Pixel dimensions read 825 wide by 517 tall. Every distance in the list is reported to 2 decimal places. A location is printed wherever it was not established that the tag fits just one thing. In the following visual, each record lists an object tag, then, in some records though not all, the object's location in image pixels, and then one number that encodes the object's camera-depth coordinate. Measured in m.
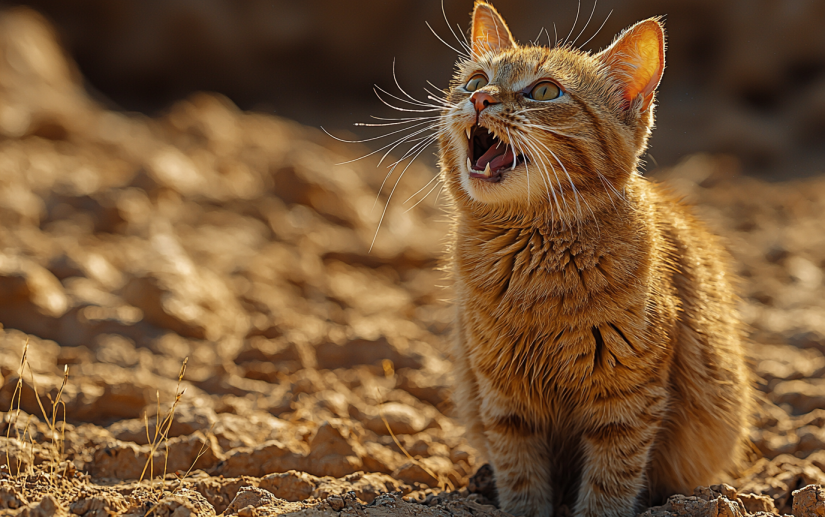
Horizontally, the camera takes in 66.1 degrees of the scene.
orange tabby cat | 2.37
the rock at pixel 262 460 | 2.62
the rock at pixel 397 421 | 3.26
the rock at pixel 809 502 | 2.31
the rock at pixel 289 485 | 2.45
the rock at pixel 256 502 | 2.24
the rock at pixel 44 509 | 1.95
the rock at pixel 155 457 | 2.52
